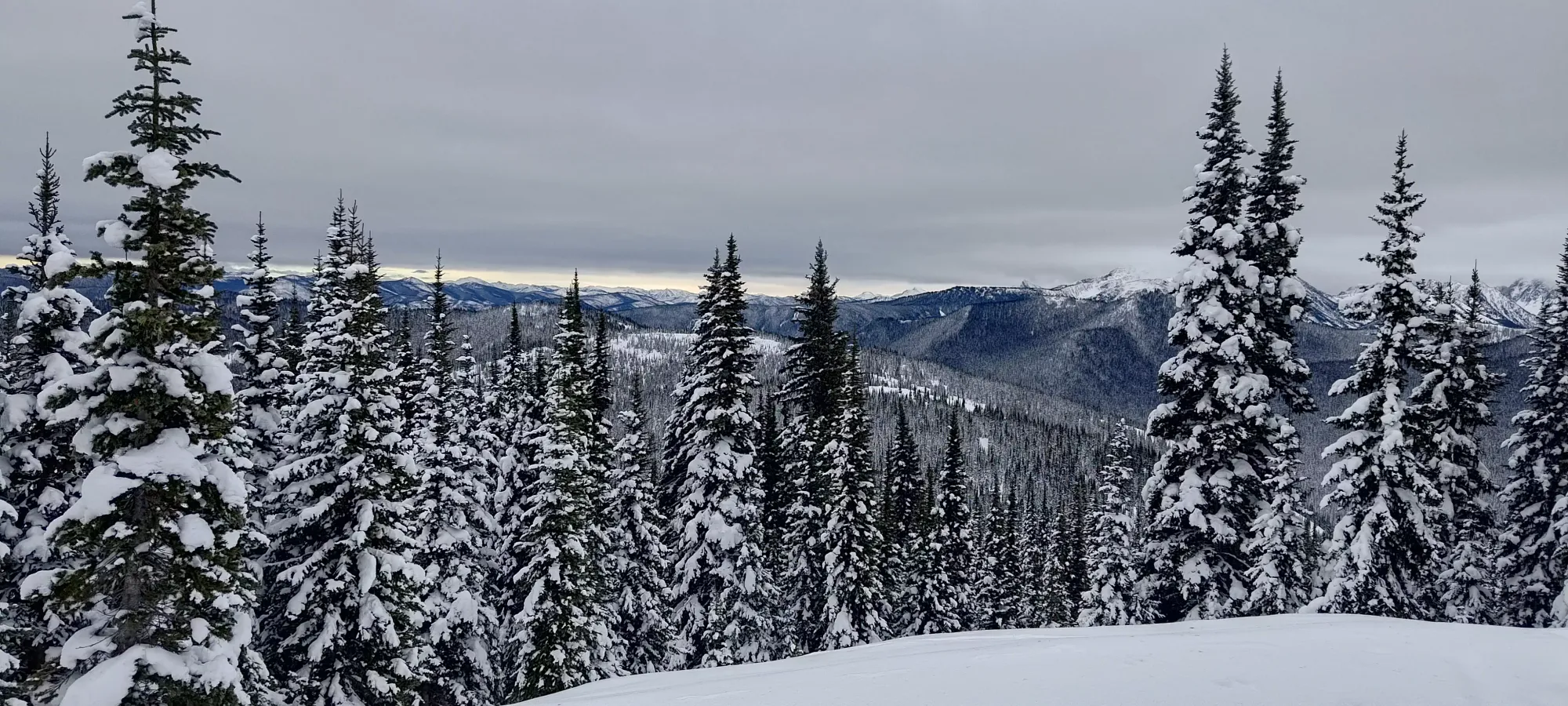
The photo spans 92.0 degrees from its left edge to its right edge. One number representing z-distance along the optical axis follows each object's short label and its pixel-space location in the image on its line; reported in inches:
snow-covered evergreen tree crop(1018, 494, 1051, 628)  2191.2
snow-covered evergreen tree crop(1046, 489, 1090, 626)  2202.3
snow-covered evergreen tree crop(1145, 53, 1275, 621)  702.5
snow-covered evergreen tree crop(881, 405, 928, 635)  1460.4
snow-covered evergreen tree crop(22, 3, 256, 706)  455.2
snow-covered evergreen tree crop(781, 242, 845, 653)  1158.3
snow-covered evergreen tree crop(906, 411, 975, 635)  1507.1
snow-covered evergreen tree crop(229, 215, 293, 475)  837.2
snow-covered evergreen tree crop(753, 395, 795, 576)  1291.8
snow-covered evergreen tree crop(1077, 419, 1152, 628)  1517.0
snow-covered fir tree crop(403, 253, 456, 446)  1017.5
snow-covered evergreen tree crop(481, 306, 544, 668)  1161.4
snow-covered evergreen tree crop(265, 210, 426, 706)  713.0
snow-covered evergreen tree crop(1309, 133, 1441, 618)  762.8
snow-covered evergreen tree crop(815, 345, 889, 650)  1133.1
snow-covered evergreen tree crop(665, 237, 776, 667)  1035.9
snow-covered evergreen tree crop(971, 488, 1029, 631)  2022.6
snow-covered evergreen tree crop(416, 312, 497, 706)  992.2
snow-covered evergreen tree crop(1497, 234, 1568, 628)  896.9
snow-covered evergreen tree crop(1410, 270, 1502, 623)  796.6
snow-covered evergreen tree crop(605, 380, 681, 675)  1211.9
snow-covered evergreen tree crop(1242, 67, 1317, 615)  708.7
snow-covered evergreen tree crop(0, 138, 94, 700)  557.9
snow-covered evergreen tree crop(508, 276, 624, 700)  963.3
